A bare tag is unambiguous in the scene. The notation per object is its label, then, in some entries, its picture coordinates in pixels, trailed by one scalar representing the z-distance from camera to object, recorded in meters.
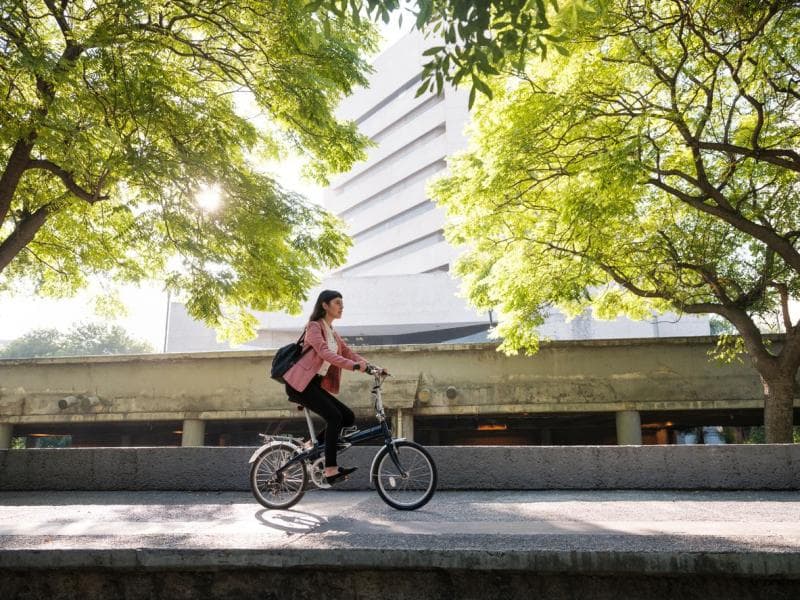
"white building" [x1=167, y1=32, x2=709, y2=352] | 40.88
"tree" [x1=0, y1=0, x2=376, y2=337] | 8.94
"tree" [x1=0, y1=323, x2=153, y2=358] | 74.38
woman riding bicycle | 5.26
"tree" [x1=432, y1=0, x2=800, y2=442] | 10.48
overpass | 20.12
